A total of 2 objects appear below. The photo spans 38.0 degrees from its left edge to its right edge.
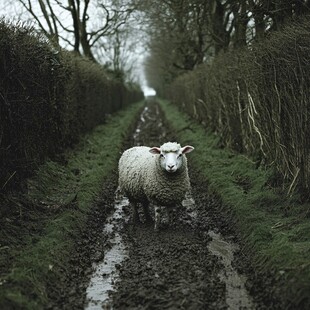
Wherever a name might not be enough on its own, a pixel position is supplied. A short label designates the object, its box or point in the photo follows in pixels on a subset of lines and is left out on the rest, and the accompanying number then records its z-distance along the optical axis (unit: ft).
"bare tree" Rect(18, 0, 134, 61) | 79.66
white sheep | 26.71
